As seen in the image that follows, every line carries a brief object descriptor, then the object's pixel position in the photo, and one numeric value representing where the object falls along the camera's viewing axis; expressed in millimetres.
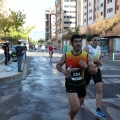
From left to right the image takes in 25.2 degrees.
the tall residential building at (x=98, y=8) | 62750
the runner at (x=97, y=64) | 5859
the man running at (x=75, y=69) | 4504
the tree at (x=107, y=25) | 48562
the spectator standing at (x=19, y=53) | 14143
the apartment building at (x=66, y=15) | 143125
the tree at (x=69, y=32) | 75806
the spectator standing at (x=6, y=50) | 19030
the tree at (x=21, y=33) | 53906
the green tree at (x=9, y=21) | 26341
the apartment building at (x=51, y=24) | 183875
